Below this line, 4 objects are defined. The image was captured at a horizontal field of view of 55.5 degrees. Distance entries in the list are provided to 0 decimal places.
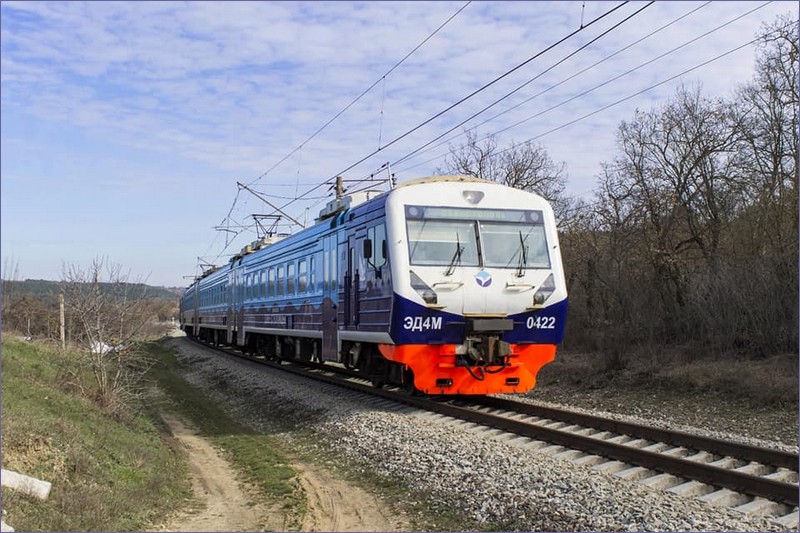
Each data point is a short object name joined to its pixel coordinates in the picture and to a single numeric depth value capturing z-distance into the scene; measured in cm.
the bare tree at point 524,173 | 3228
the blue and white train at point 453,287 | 1146
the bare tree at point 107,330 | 1342
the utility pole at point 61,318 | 1451
